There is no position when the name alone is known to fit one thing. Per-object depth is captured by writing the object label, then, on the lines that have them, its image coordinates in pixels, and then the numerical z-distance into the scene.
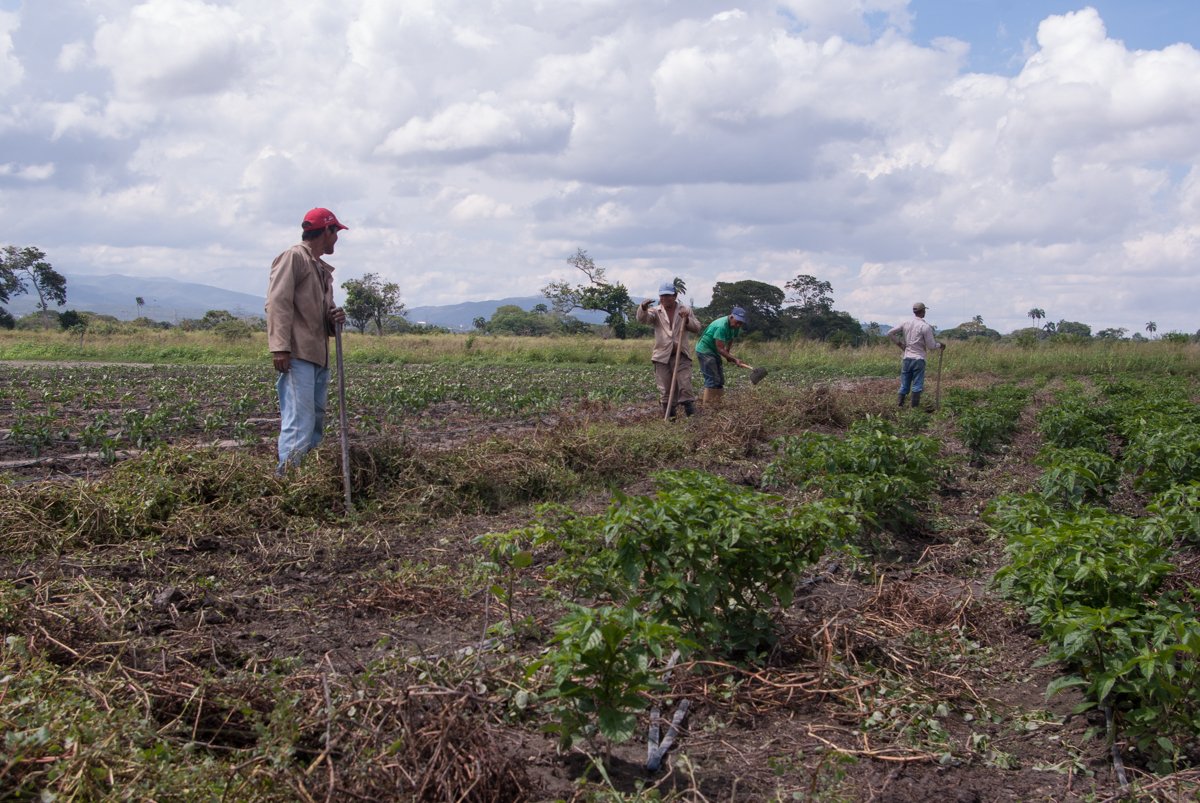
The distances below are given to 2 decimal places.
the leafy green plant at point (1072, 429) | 8.52
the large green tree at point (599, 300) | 50.16
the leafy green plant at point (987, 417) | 9.30
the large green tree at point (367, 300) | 61.34
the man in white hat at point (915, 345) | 13.72
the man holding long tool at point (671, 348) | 10.01
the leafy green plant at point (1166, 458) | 6.19
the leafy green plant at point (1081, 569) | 3.45
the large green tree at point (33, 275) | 60.94
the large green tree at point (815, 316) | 52.84
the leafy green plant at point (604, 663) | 2.58
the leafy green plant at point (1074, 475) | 5.75
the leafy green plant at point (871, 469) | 5.46
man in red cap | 6.17
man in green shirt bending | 11.12
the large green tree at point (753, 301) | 54.41
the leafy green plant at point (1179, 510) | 4.40
